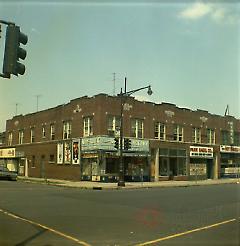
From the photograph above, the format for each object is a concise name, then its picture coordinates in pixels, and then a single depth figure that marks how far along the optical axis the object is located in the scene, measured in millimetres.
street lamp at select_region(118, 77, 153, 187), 33562
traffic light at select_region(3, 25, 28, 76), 10070
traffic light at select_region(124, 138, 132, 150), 34869
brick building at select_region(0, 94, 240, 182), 41125
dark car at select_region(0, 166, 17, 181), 43750
